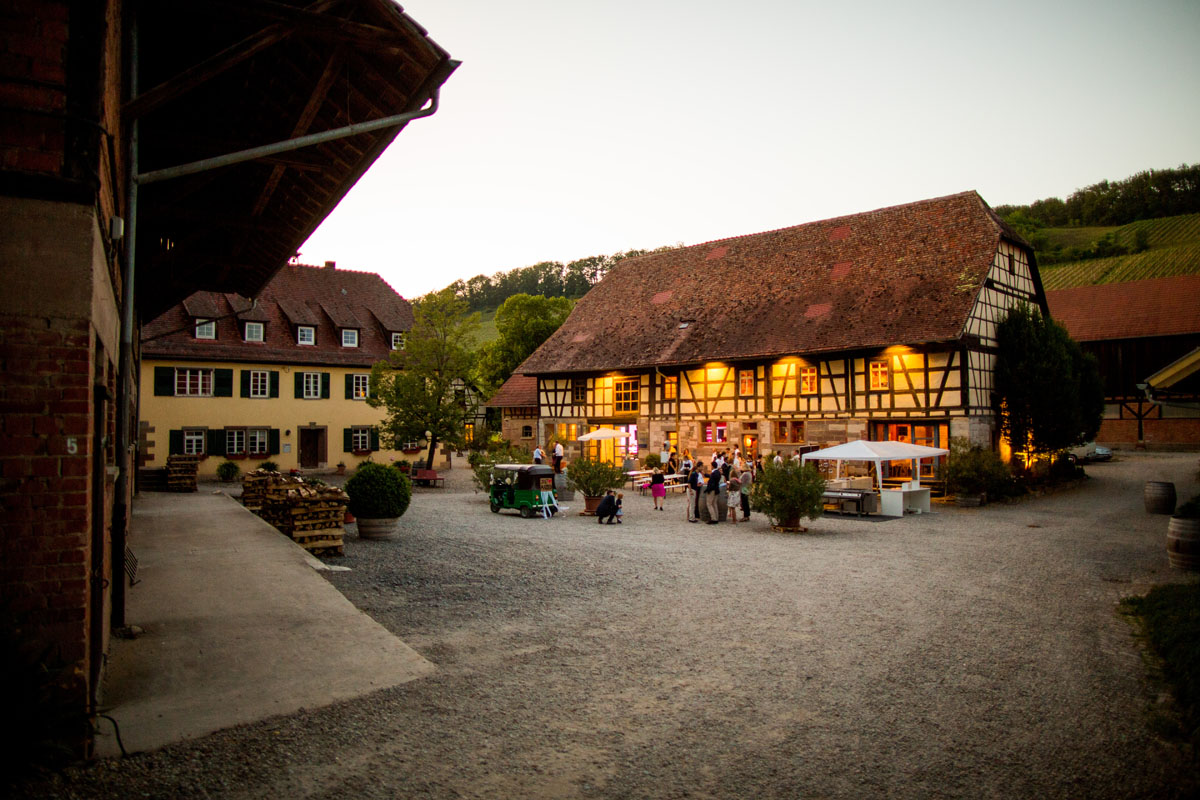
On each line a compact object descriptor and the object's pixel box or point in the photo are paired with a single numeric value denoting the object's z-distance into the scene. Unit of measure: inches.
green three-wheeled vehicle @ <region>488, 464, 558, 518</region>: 697.0
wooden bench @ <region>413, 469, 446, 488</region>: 1047.6
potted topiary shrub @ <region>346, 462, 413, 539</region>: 525.7
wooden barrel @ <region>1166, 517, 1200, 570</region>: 417.1
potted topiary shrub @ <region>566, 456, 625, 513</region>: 727.1
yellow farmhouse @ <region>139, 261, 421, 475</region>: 1144.2
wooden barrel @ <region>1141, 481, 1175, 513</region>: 664.4
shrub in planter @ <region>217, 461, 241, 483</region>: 1132.5
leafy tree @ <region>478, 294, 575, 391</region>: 1982.0
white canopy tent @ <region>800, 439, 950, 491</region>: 706.8
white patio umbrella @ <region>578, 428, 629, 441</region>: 1062.9
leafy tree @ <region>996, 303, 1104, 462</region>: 892.6
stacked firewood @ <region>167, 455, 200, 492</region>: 925.1
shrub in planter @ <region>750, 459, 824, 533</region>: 588.4
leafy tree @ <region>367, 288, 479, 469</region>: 1058.7
